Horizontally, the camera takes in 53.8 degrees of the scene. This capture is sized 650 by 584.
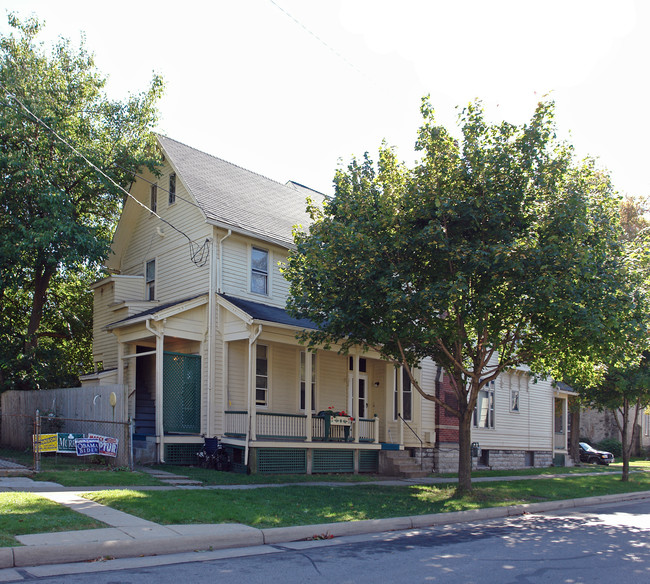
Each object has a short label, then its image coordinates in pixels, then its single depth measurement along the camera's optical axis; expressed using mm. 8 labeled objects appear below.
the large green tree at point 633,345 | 14023
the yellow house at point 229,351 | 17188
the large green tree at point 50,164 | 19547
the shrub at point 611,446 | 39938
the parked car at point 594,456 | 34344
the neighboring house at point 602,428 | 42688
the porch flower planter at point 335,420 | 18359
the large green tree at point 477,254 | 12914
